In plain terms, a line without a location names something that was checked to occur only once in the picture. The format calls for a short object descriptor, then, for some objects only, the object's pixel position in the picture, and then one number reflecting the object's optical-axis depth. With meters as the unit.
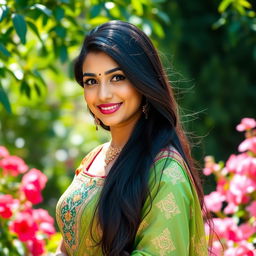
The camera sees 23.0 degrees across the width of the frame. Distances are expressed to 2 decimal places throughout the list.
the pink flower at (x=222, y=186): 3.32
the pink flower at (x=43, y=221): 3.17
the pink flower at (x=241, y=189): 3.14
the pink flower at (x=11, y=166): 3.33
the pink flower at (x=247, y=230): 2.96
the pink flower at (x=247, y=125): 3.28
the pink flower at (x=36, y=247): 3.11
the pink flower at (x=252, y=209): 3.07
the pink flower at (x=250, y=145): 3.24
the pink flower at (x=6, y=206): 2.98
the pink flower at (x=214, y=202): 3.21
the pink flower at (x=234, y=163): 3.25
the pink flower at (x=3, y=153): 3.40
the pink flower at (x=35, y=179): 3.16
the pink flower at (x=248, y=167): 3.15
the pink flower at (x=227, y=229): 2.89
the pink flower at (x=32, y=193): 3.12
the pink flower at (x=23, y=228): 3.01
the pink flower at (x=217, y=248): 2.77
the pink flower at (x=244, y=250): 2.67
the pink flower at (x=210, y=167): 3.30
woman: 1.94
